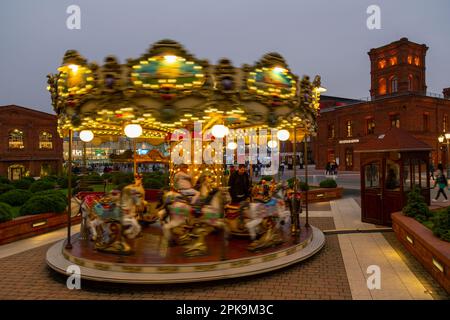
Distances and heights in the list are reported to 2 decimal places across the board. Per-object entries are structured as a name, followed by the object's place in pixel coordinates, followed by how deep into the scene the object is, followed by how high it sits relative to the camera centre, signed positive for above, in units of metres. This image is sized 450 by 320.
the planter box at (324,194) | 17.84 -1.85
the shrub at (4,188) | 18.56 -1.31
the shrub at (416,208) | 9.10 -1.36
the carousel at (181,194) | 6.28 -0.72
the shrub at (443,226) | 6.68 -1.40
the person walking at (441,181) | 15.66 -1.01
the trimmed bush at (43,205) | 11.34 -1.44
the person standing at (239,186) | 9.91 -0.72
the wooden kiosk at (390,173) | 11.02 -0.43
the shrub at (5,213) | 9.80 -1.46
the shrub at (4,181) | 24.70 -1.22
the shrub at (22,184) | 22.31 -1.32
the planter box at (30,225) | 9.81 -2.00
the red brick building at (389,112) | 39.66 +6.35
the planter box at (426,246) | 5.82 -1.83
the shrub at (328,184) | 19.30 -1.34
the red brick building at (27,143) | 37.94 +2.61
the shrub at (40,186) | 19.79 -1.33
